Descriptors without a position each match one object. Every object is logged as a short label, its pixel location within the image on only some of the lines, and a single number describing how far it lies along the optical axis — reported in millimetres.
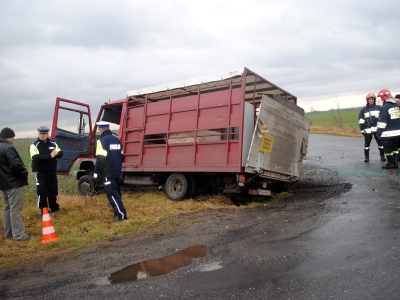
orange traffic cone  5715
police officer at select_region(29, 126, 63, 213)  7211
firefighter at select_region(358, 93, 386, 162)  10234
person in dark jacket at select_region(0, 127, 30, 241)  5691
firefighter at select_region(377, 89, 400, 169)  8930
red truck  7094
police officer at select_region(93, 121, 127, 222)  6617
